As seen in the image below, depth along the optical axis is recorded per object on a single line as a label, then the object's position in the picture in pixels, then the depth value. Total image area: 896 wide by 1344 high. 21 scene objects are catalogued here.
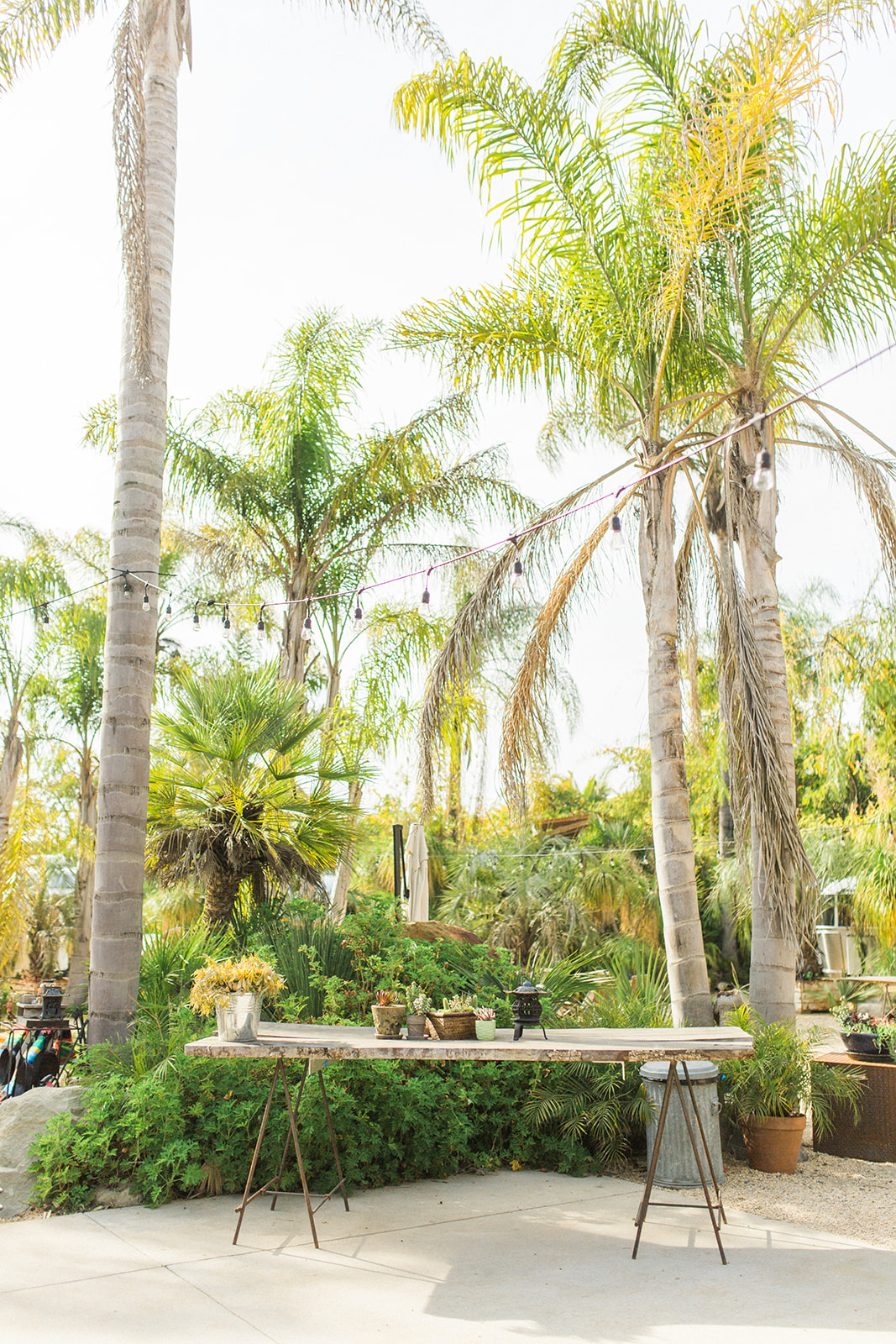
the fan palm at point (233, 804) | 7.87
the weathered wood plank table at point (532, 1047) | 4.22
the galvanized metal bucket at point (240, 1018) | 4.57
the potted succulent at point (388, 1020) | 4.75
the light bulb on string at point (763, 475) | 4.89
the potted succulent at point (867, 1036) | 6.72
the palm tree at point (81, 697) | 17.19
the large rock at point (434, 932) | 7.70
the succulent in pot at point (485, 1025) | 4.65
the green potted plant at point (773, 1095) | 6.17
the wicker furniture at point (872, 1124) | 6.54
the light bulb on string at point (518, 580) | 7.20
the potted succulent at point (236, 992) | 4.58
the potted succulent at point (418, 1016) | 4.70
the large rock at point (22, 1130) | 5.35
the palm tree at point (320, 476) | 11.98
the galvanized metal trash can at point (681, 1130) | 5.81
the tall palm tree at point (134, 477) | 6.43
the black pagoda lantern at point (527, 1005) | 4.82
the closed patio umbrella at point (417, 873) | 8.38
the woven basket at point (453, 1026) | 4.64
